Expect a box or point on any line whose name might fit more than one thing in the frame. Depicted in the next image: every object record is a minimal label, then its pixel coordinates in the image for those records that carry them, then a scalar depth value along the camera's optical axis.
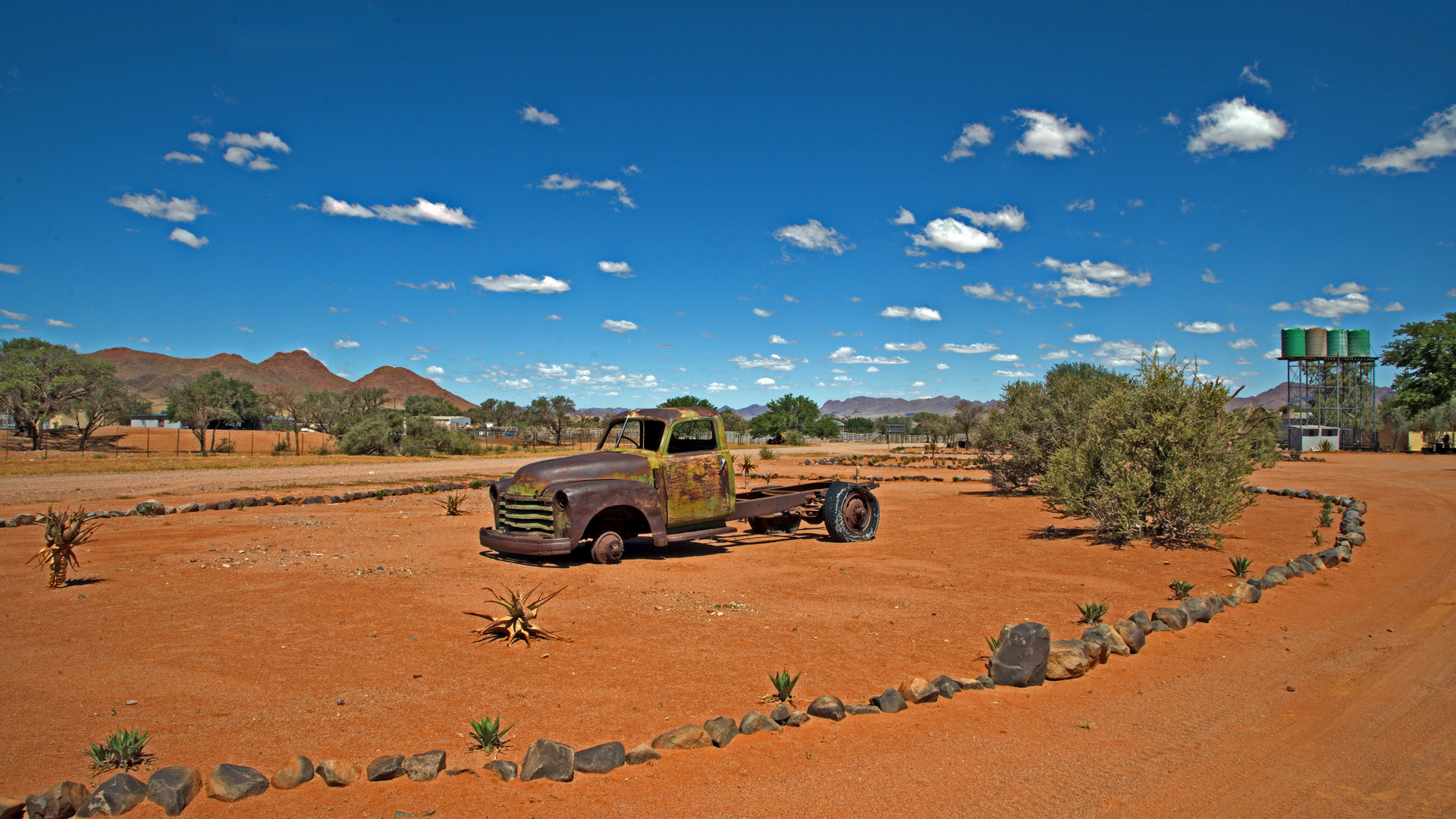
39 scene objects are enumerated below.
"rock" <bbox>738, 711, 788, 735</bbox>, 4.88
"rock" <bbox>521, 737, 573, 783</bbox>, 4.25
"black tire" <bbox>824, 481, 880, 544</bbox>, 13.34
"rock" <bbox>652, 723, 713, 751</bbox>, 4.66
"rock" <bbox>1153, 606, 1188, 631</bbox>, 7.43
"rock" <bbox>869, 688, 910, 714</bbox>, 5.27
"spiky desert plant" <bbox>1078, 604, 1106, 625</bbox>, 7.38
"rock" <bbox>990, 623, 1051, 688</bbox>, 5.85
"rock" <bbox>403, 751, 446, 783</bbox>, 4.23
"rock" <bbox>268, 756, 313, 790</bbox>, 4.14
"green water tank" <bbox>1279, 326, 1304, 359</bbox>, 60.00
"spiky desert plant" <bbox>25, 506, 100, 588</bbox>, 8.98
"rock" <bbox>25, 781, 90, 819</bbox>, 3.70
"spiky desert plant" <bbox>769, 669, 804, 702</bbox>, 5.26
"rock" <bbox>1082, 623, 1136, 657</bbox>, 6.61
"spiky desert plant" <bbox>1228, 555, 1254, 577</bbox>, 9.73
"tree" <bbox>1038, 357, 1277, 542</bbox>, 12.31
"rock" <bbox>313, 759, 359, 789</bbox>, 4.16
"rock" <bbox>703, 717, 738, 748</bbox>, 4.74
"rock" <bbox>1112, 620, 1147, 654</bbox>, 6.74
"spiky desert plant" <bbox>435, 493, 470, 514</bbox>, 16.62
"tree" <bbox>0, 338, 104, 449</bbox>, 49.69
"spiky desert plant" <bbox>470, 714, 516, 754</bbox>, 4.52
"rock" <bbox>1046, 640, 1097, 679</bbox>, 6.04
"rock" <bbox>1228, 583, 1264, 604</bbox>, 8.52
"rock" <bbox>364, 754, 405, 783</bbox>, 4.20
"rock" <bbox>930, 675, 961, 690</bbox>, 5.53
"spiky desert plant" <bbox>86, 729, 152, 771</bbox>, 4.25
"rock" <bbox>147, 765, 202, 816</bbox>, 3.85
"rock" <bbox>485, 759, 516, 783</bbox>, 4.26
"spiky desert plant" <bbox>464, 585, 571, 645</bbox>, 6.87
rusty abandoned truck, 10.13
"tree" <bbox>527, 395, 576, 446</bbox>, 79.50
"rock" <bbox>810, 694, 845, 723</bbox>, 5.11
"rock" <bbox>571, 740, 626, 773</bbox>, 4.36
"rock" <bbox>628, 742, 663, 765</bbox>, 4.48
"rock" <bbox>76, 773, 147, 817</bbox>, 3.79
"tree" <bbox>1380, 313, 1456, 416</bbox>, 51.19
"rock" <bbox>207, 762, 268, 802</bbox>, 3.99
